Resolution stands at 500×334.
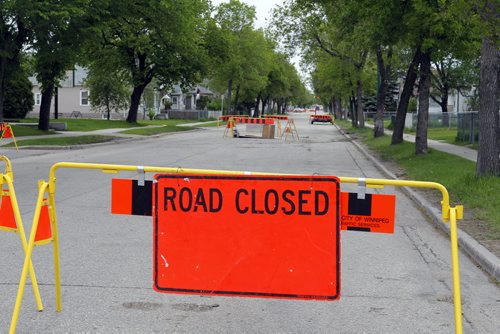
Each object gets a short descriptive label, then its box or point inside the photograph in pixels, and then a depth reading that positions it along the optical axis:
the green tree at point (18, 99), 52.94
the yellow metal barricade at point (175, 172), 4.27
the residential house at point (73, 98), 77.61
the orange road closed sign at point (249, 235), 4.50
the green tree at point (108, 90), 55.69
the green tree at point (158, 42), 32.53
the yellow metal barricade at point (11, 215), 5.03
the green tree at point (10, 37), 26.09
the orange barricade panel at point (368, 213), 4.62
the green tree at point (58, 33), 24.58
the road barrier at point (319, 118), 69.70
